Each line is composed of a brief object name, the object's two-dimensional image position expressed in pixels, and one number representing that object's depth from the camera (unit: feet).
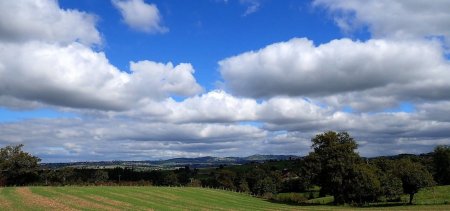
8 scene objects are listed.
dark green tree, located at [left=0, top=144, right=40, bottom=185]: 384.68
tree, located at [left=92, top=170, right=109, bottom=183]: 579.48
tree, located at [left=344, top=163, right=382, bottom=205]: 293.43
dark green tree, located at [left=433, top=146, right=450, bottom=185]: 465.88
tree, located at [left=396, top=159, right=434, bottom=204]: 292.81
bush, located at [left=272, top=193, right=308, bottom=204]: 318.77
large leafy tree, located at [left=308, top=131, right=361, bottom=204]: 289.74
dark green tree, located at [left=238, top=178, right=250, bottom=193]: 586.04
